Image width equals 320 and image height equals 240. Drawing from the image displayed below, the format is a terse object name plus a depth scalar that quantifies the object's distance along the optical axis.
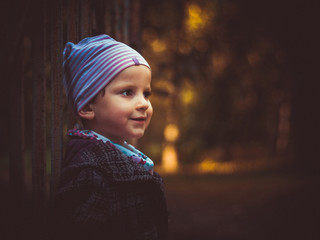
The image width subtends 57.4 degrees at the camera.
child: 1.47
